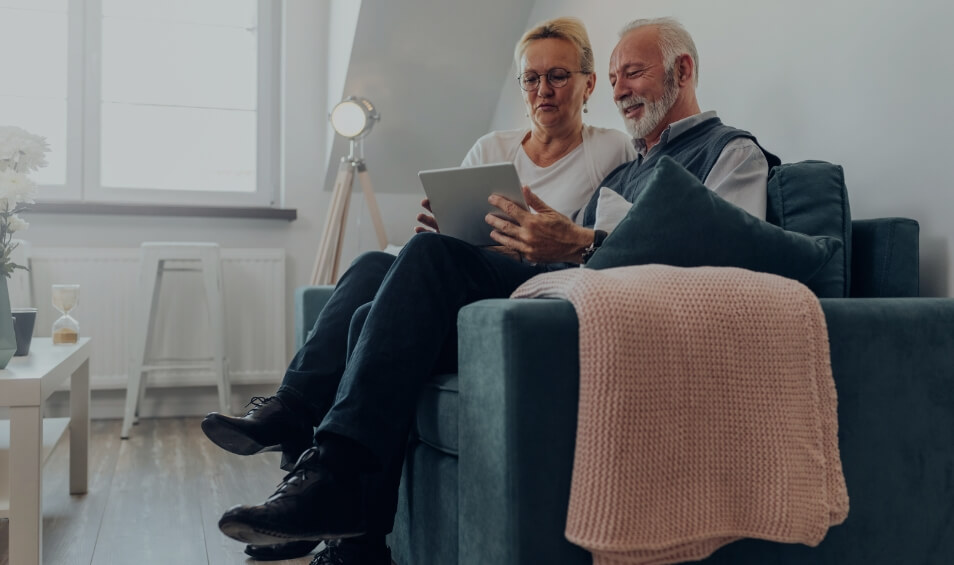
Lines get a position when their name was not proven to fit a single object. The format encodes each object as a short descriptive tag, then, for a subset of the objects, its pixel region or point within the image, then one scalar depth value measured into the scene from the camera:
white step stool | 3.39
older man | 1.33
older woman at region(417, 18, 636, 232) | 2.29
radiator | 3.49
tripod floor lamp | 3.40
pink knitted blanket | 1.11
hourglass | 2.45
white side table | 1.61
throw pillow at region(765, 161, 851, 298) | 1.58
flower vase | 1.84
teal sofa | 1.13
